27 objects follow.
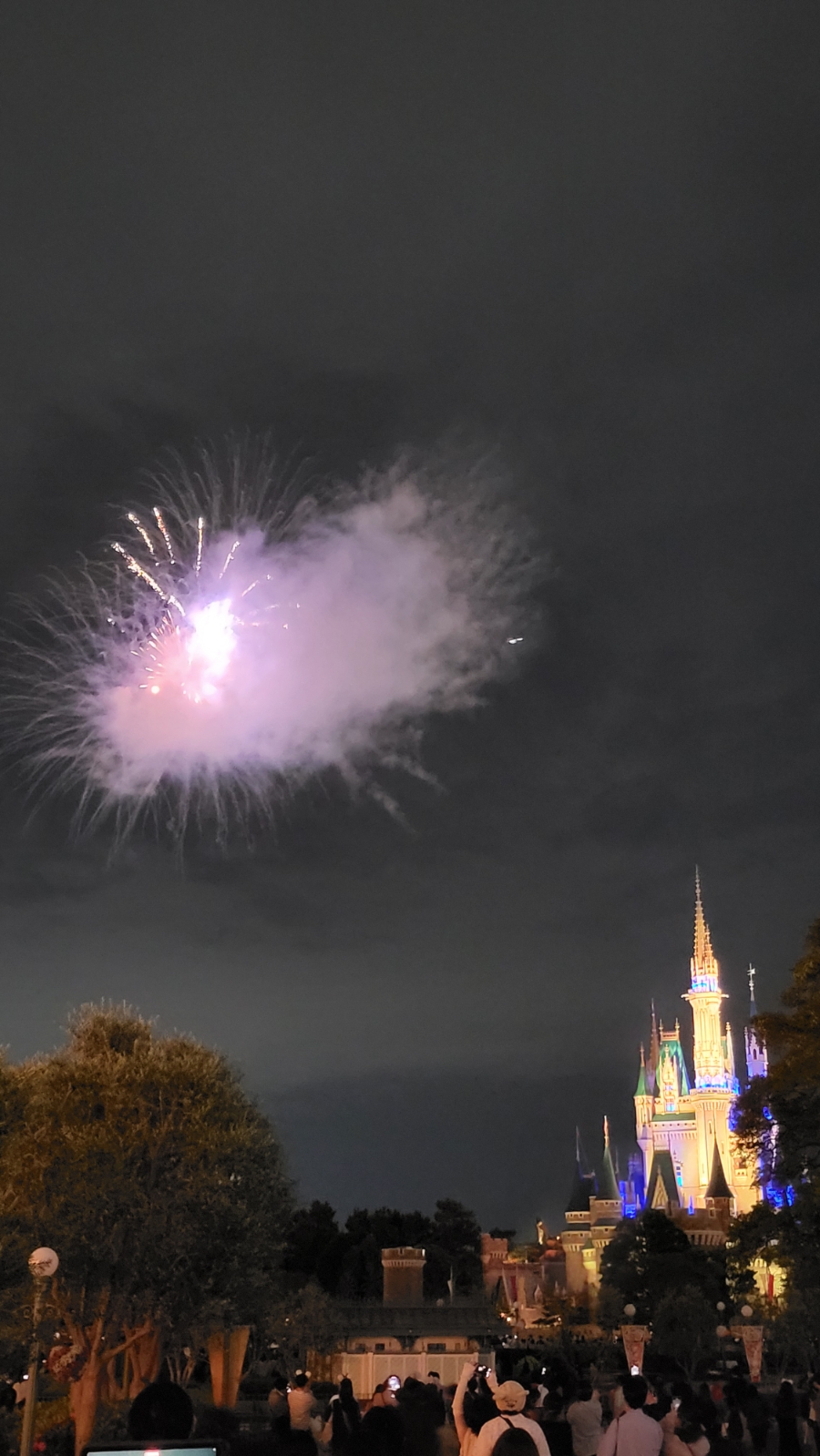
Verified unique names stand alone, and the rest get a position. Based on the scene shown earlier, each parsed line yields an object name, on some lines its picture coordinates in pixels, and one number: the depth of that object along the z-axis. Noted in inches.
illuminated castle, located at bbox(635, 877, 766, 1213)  6058.1
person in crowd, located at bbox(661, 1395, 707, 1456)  455.5
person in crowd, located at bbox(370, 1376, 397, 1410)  620.5
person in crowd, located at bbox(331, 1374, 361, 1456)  504.4
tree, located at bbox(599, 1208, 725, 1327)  3595.0
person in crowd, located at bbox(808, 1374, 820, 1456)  731.4
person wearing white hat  345.4
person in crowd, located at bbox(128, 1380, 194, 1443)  268.4
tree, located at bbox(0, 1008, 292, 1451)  1272.1
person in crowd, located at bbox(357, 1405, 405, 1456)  425.1
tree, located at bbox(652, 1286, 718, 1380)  2977.4
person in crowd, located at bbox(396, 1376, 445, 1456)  479.2
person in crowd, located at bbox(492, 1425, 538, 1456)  308.0
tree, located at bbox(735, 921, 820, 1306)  1241.4
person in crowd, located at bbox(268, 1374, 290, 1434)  791.1
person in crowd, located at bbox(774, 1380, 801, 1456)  739.4
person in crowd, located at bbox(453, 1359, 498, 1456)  430.9
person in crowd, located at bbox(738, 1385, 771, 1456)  906.7
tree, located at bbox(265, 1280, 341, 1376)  2342.5
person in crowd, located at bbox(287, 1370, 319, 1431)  572.1
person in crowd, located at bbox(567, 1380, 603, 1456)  561.9
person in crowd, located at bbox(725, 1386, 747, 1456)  804.6
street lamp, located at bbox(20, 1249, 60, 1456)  667.4
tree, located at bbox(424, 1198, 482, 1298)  4729.3
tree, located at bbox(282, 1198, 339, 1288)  4210.1
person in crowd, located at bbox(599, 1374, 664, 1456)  430.6
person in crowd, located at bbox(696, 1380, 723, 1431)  497.0
